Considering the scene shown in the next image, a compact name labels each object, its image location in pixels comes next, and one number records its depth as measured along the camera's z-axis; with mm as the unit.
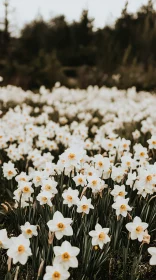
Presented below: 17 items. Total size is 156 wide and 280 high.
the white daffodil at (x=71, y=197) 2311
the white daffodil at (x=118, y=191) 2446
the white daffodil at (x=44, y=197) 2305
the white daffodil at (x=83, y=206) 2262
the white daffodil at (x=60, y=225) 1997
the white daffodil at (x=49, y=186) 2426
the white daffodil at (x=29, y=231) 2086
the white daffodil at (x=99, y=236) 2048
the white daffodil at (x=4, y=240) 1879
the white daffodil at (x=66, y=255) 1785
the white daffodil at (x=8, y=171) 2986
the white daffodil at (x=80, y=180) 2555
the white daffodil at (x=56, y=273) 1704
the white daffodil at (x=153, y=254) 1819
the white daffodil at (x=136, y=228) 2100
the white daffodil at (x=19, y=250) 1805
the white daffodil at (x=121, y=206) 2266
